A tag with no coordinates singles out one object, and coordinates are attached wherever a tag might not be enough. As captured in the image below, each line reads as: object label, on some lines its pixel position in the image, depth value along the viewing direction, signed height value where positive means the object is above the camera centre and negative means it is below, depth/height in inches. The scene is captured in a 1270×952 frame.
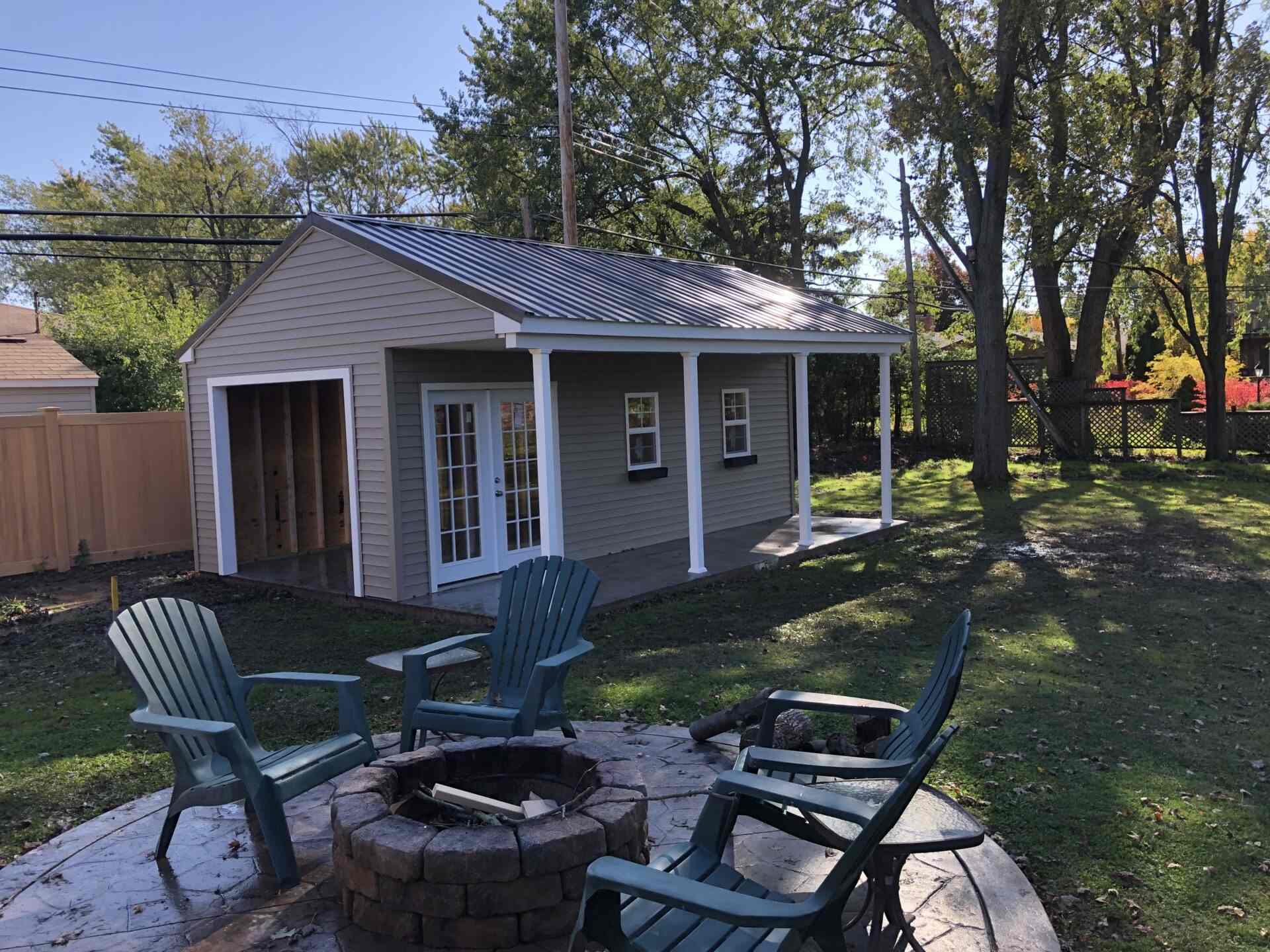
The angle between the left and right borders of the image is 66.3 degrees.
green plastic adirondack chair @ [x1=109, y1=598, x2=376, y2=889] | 135.8 -44.4
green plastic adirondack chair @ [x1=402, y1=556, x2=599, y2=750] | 166.9 -44.3
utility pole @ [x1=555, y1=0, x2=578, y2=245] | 583.8 +178.3
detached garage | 335.3 +2.9
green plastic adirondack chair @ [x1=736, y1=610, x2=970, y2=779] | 121.0 -45.7
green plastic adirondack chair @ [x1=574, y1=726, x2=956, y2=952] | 86.8 -45.0
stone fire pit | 118.2 -55.0
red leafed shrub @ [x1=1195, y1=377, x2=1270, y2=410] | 855.4 +3.6
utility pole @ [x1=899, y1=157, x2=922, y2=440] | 808.9 +67.1
